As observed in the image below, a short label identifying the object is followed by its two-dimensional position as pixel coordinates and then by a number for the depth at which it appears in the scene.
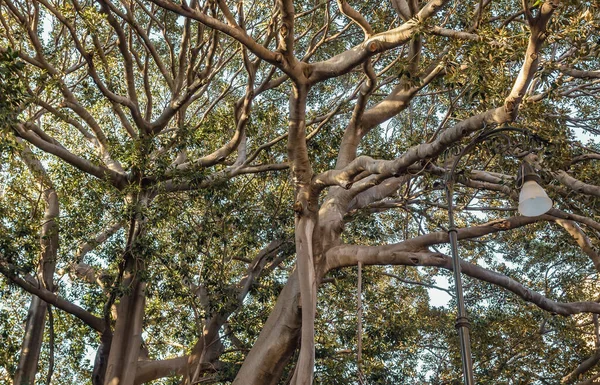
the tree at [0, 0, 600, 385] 5.96
